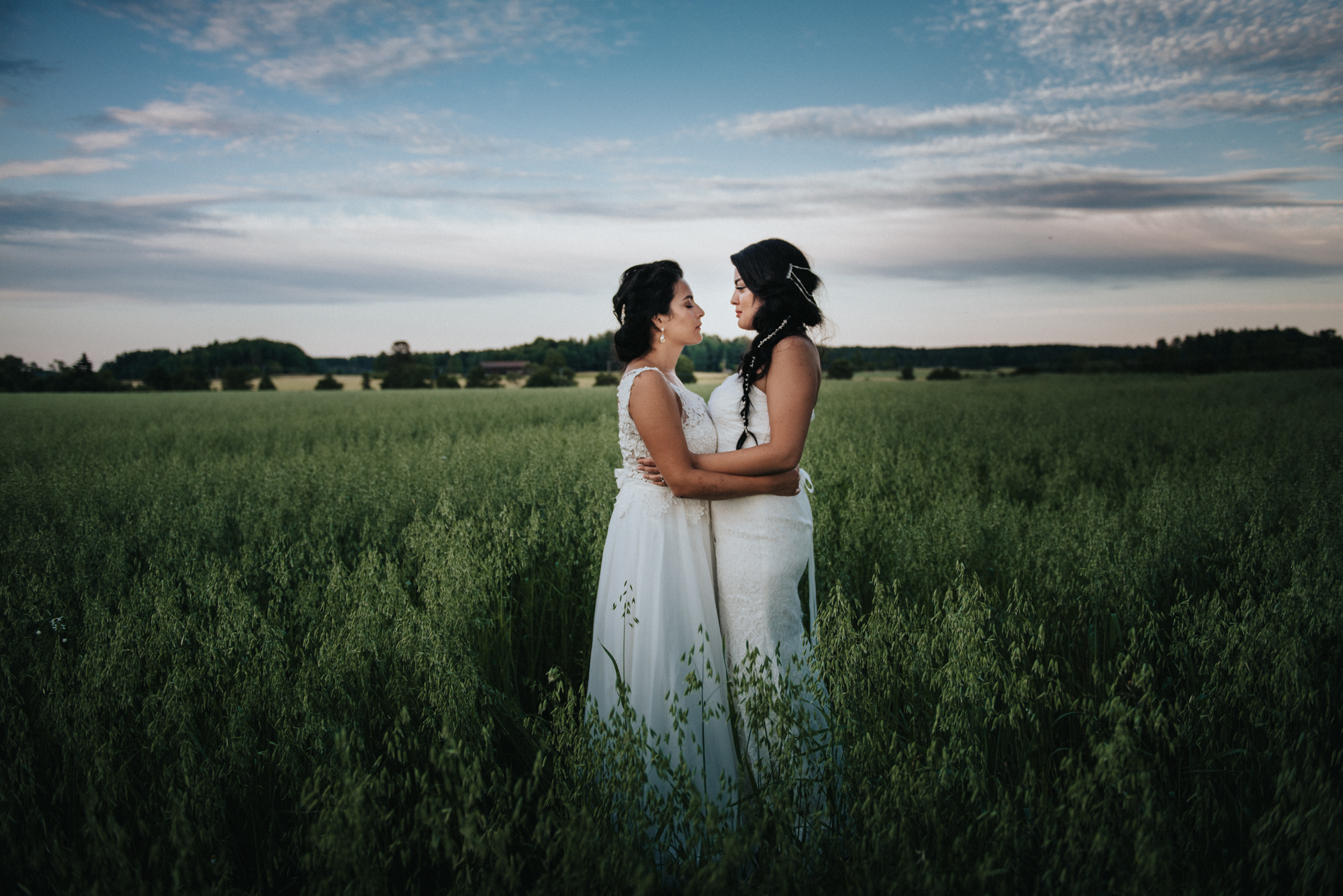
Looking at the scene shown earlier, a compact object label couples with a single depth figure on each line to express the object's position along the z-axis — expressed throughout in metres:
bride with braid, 2.41
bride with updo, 2.38
